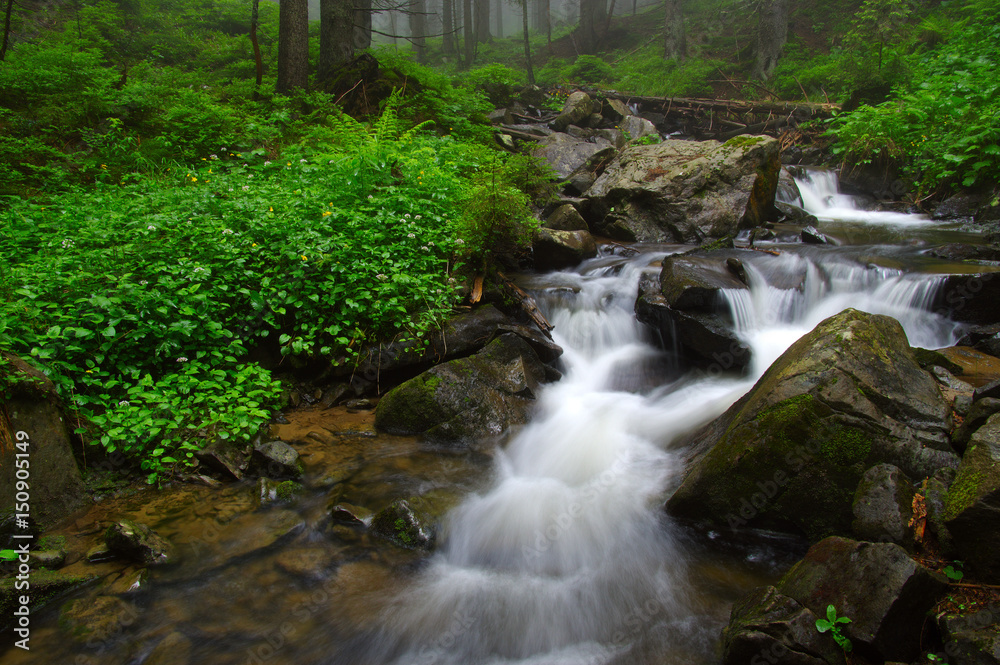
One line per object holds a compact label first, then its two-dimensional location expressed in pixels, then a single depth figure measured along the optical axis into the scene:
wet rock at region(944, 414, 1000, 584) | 2.49
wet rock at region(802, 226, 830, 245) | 8.40
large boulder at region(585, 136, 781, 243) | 9.44
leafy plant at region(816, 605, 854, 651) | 2.44
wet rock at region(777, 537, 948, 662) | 2.38
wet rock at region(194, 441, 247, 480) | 4.16
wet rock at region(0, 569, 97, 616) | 2.82
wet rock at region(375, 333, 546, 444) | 5.09
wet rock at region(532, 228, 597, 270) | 7.83
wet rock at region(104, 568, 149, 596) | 3.11
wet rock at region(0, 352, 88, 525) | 3.39
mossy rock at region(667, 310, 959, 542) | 3.39
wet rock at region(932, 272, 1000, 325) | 5.73
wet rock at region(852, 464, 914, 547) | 2.90
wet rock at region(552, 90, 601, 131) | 13.48
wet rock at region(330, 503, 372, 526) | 3.87
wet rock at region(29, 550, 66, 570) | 3.14
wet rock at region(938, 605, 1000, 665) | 2.12
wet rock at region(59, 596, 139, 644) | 2.84
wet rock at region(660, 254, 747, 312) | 6.30
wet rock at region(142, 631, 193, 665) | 2.77
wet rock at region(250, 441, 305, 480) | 4.29
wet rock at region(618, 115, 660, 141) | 13.59
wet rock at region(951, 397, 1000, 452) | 3.20
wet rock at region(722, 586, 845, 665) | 2.38
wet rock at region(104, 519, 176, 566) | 3.31
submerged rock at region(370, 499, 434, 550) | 3.75
